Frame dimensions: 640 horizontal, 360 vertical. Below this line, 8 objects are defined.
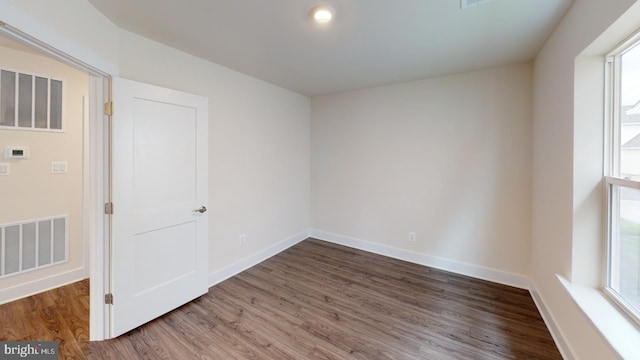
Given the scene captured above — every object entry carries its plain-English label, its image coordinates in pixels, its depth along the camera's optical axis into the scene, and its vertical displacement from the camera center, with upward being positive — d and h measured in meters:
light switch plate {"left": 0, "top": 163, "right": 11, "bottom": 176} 2.30 +0.06
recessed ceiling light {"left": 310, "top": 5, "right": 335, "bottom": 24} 1.65 +1.21
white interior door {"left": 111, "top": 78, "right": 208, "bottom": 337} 1.88 -0.22
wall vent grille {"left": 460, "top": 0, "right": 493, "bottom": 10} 1.57 +1.21
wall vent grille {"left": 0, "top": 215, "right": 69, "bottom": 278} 2.32 -0.73
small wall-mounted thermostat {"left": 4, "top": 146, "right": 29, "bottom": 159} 2.30 +0.23
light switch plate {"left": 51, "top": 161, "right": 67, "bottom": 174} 2.60 +0.10
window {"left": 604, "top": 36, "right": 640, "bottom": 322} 1.31 +0.03
